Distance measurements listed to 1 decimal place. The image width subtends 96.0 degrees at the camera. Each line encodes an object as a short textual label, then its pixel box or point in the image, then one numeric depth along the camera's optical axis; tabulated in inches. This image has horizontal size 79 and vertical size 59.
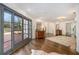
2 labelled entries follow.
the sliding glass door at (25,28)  119.6
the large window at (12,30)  99.8
